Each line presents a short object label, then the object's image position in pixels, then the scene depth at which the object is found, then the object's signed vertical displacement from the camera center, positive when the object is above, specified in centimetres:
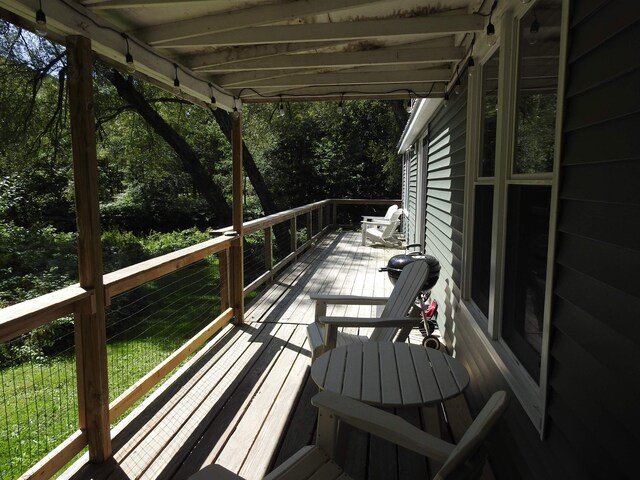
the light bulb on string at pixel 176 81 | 308 +67
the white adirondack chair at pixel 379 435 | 107 -74
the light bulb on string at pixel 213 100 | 365 +64
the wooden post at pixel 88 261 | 212 -39
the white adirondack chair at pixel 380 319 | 265 -83
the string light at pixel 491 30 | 235 +77
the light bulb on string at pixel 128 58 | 250 +67
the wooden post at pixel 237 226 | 431 -43
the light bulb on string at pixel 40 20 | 184 +65
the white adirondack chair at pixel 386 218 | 1073 -88
